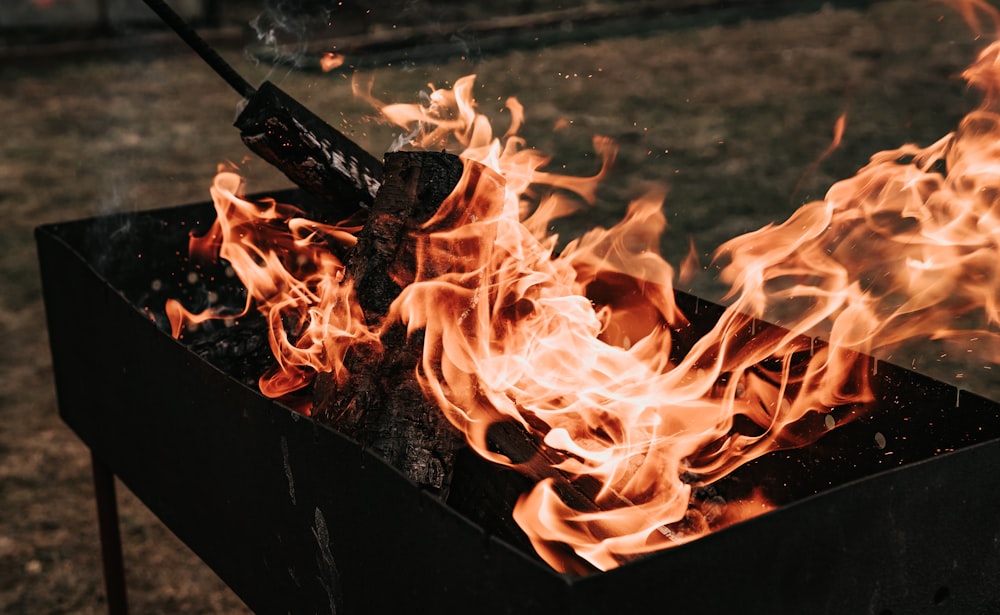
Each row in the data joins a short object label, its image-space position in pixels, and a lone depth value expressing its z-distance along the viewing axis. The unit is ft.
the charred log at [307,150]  6.49
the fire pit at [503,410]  4.33
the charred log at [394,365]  5.25
